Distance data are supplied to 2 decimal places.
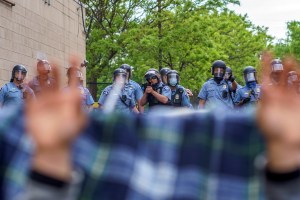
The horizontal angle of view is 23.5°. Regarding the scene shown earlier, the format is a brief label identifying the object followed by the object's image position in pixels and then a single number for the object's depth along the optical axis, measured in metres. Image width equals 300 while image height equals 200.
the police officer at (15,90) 12.15
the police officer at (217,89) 12.77
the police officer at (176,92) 13.43
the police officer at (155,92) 12.75
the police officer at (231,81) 13.08
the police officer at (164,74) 14.94
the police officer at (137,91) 13.38
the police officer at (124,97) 12.83
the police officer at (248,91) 12.23
